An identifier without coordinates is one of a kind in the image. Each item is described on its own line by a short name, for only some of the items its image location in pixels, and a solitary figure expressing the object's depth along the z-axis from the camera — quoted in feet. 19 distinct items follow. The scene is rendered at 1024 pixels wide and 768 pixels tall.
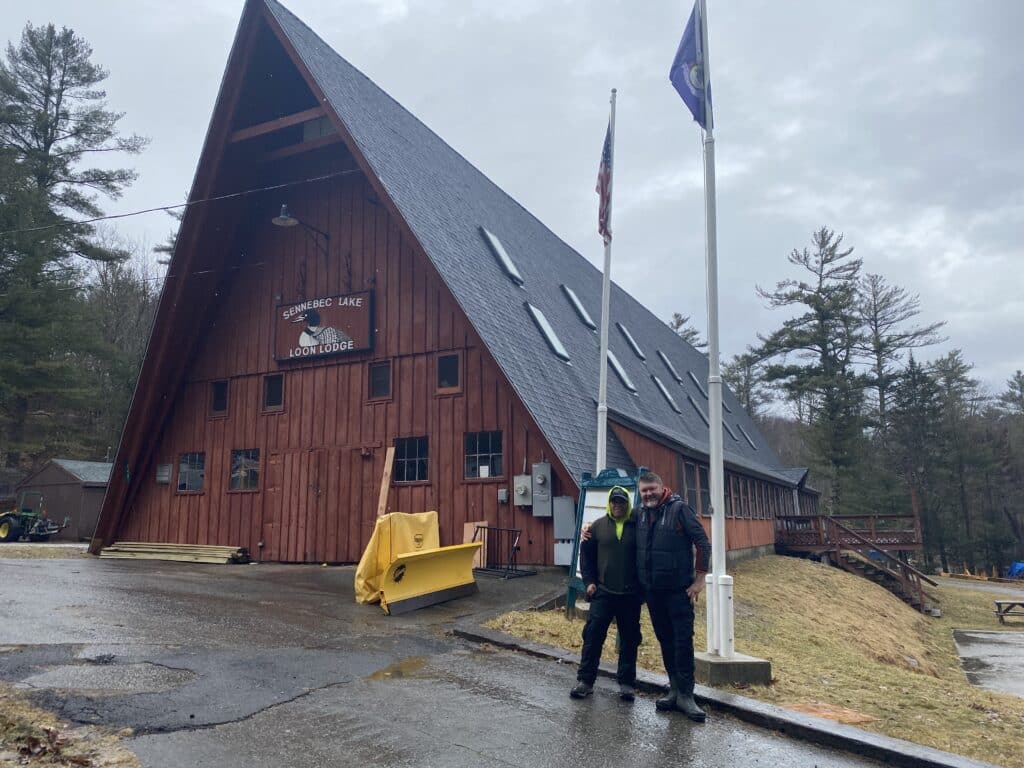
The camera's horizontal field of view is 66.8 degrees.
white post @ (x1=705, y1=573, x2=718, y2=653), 22.21
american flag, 37.83
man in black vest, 18.56
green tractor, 80.12
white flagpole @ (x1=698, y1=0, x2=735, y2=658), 22.07
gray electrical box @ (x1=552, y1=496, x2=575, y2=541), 40.91
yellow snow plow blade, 31.27
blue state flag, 26.55
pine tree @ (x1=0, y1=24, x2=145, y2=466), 97.66
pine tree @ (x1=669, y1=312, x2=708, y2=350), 209.88
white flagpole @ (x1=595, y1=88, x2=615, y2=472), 33.86
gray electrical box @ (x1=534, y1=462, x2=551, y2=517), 43.62
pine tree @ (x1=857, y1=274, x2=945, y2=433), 140.15
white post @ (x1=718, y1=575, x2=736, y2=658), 21.80
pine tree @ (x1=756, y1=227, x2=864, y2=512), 132.98
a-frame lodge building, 47.37
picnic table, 72.02
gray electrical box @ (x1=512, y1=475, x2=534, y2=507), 44.47
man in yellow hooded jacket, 19.49
